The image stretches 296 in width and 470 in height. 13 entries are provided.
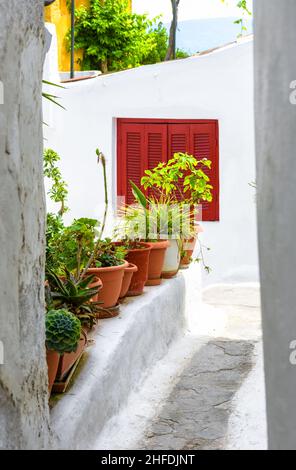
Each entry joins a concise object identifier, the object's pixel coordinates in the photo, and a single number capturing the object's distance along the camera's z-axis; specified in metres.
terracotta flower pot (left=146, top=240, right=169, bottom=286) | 5.68
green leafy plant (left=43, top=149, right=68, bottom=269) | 4.34
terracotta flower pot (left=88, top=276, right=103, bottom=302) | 4.19
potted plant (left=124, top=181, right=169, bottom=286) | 5.70
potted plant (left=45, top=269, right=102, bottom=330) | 4.00
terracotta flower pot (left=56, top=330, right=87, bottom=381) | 3.51
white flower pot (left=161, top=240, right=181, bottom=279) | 6.01
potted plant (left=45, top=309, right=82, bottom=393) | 3.38
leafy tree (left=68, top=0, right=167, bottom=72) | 16.08
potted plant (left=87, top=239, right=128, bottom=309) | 4.55
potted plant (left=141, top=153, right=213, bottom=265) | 6.20
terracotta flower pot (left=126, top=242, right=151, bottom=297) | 5.28
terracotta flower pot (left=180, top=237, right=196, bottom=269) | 6.55
